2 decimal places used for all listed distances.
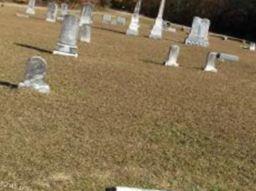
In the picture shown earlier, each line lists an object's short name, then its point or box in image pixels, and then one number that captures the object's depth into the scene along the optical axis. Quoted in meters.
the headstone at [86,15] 36.47
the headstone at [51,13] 37.84
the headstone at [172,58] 23.08
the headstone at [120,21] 47.75
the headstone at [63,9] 44.35
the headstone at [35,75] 13.20
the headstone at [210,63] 23.50
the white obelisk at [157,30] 36.38
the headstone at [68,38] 20.31
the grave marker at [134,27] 36.47
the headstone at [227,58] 29.26
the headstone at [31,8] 42.69
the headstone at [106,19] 46.94
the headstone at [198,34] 37.19
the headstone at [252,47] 44.95
